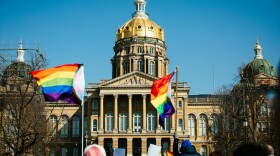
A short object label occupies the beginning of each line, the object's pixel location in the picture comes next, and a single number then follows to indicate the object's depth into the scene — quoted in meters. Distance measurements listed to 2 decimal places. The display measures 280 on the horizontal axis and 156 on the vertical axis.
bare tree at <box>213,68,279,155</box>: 48.00
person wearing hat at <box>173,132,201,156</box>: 9.77
